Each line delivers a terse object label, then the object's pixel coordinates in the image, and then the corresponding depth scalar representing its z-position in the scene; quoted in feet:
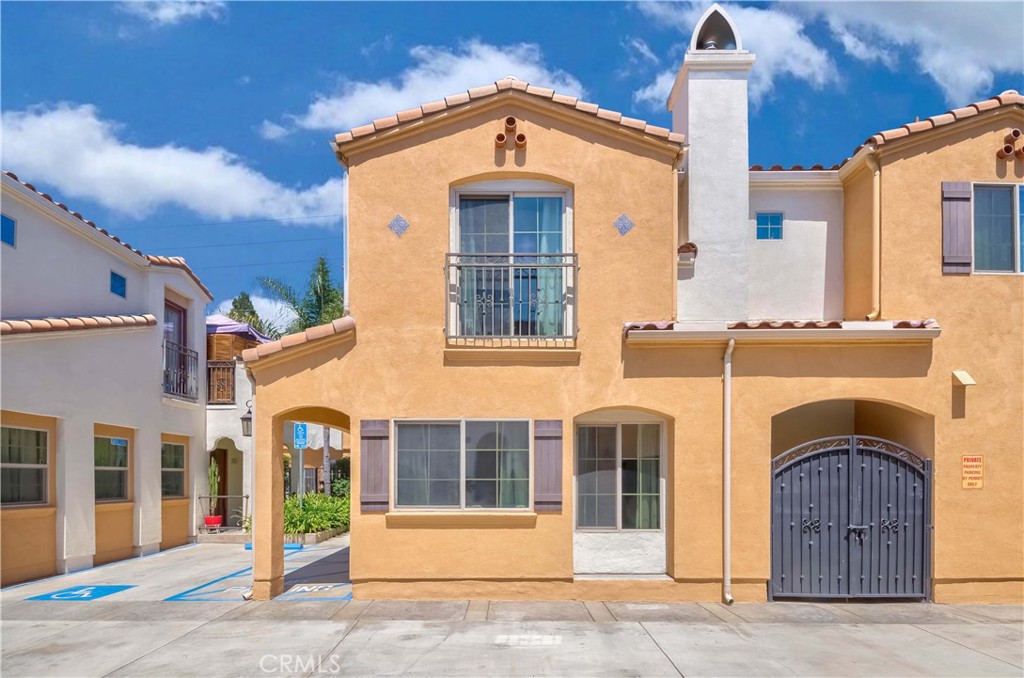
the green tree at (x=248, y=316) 111.65
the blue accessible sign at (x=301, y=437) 62.85
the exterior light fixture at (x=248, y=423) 59.57
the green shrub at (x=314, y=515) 61.21
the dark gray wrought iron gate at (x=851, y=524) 36.29
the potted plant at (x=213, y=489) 64.18
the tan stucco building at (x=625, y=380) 36.42
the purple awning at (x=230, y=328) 69.51
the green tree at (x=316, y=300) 95.91
